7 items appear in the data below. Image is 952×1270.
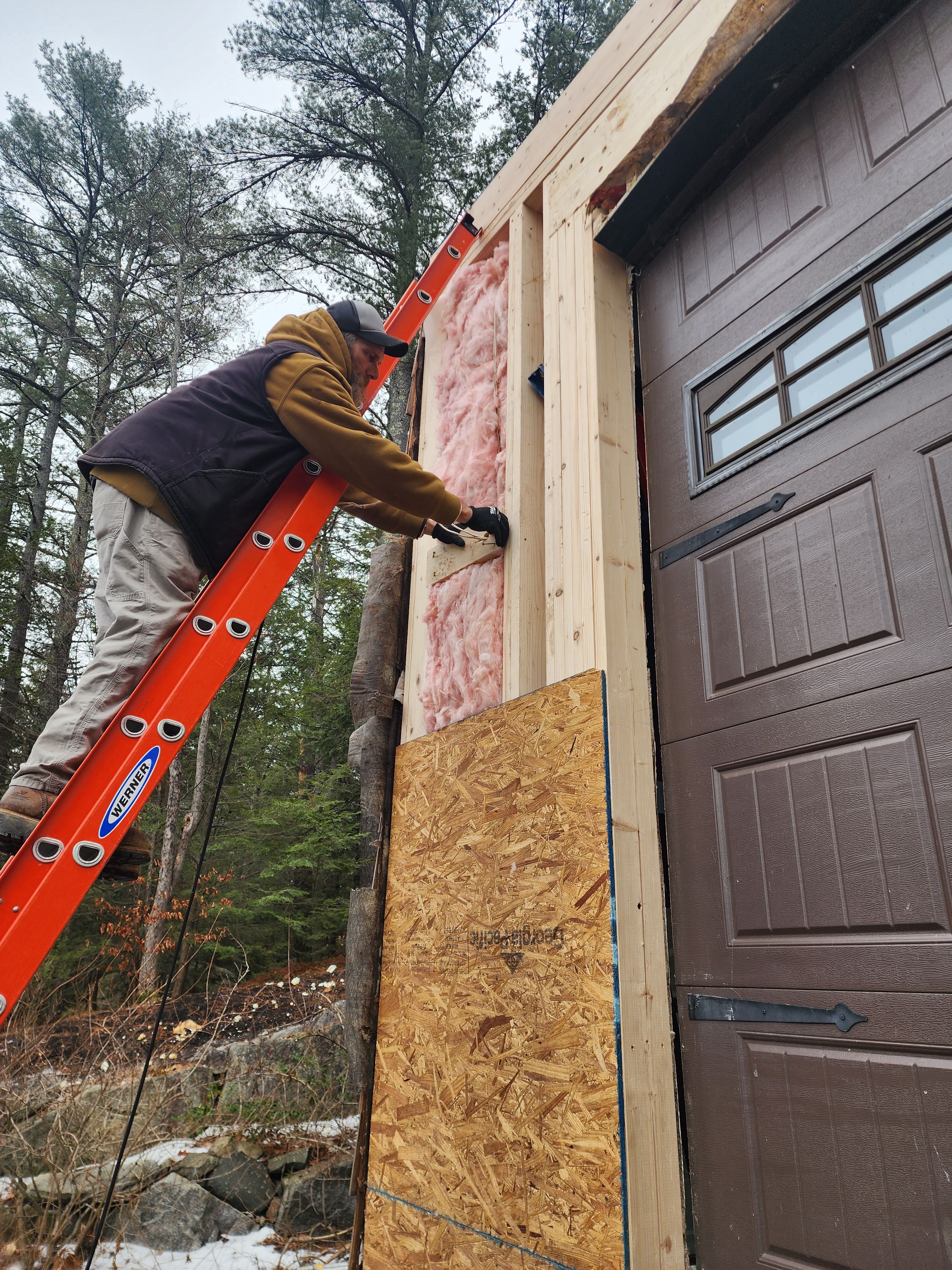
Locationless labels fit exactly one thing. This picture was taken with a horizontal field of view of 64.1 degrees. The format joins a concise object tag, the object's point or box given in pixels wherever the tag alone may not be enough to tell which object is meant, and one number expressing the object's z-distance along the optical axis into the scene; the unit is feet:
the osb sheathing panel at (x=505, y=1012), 6.67
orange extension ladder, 6.07
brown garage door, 5.64
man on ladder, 7.20
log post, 9.70
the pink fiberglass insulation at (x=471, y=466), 10.21
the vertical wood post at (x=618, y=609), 6.58
